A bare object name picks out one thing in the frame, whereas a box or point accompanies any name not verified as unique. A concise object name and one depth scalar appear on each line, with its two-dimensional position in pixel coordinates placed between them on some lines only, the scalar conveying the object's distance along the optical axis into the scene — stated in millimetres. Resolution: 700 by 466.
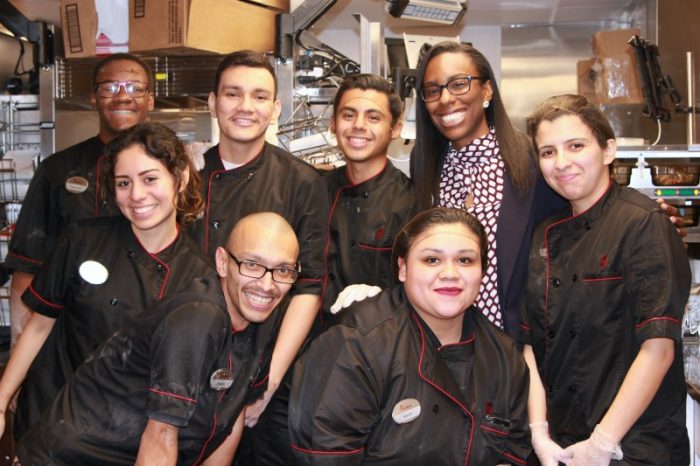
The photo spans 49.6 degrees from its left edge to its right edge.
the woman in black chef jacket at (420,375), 1849
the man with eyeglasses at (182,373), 1740
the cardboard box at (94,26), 3320
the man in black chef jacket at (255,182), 2354
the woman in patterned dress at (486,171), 2297
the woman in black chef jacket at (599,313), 1931
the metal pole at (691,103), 3916
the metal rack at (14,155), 4090
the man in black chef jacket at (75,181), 2652
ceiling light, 3785
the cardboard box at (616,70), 4148
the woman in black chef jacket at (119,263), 2064
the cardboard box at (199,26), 3098
